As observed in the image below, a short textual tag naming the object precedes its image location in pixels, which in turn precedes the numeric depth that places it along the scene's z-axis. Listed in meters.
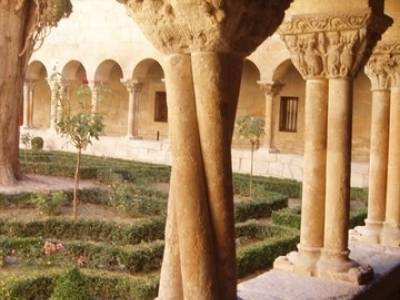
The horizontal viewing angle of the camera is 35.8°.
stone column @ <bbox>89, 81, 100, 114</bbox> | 20.18
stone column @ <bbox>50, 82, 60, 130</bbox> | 15.70
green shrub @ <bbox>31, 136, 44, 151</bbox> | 22.20
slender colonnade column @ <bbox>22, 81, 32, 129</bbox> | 24.66
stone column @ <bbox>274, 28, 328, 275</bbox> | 5.05
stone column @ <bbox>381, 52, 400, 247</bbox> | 6.48
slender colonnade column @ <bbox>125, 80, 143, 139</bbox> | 21.84
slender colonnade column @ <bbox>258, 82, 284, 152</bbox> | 18.62
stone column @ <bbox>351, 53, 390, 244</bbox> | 6.54
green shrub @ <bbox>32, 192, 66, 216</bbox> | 11.30
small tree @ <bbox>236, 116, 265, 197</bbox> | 15.84
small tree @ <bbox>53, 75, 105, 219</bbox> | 12.29
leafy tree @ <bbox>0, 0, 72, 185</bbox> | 14.02
